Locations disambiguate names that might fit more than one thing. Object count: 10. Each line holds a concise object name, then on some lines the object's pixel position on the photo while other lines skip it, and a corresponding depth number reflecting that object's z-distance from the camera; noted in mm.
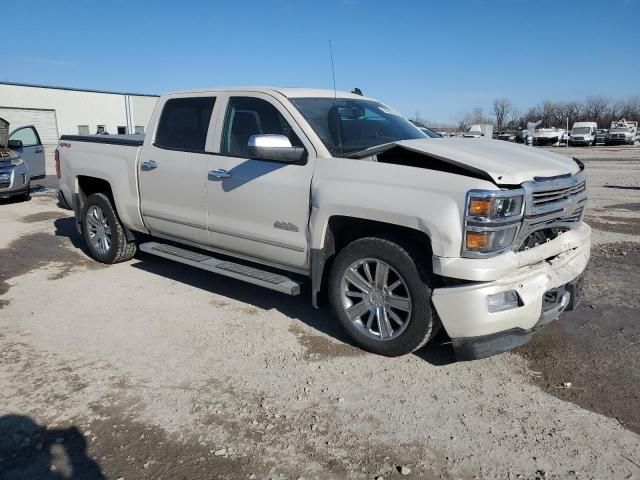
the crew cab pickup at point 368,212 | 3393
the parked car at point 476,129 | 51519
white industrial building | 42938
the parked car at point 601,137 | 51300
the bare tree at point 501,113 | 109938
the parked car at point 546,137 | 48562
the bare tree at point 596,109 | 98719
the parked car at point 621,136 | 48156
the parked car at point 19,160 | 11195
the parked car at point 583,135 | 47562
